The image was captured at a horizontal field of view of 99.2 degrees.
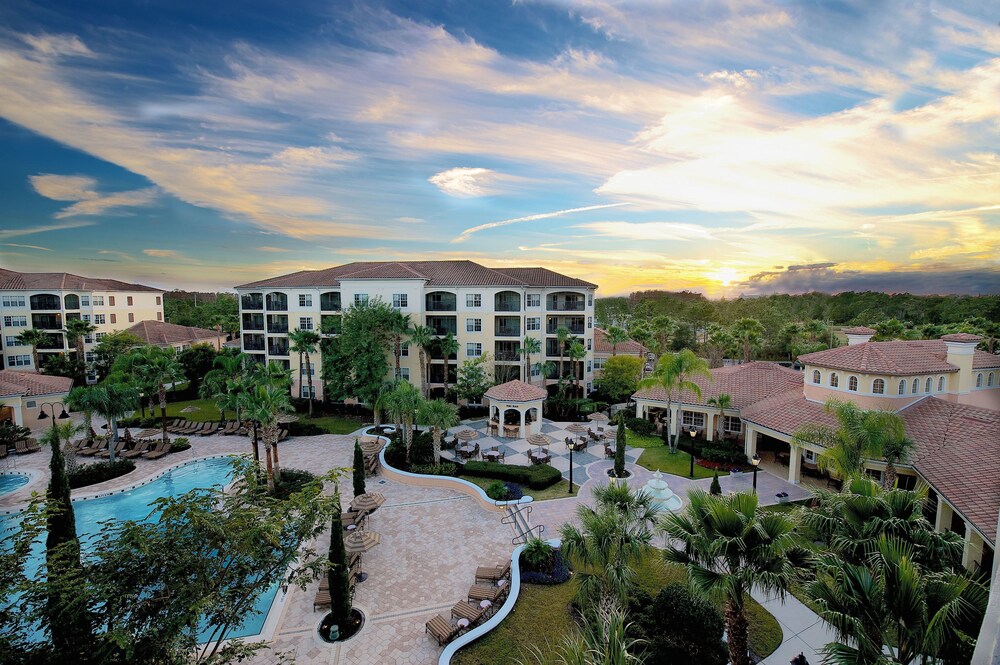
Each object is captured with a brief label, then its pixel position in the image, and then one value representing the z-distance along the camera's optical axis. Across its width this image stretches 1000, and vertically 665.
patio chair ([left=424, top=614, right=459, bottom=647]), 11.73
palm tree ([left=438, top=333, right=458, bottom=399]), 34.31
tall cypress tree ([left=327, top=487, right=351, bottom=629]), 12.50
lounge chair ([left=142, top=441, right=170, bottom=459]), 26.51
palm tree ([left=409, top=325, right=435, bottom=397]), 33.47
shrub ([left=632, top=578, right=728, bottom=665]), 10.53
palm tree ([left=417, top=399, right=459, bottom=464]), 23.34
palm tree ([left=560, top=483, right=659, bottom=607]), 11.37
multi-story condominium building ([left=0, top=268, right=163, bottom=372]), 42.03
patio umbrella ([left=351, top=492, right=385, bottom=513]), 18.78
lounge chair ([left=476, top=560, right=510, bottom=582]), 14.22
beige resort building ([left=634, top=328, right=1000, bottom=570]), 13.04
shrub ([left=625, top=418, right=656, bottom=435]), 29.86
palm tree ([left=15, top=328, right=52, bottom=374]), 39.78
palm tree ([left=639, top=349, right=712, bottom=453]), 25.19
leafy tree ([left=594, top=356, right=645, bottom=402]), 37.66
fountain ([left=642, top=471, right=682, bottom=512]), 16.44
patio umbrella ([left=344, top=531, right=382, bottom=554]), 15.86
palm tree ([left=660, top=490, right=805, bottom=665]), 8.41
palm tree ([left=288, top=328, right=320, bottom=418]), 34.53
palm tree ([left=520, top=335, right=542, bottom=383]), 35.88
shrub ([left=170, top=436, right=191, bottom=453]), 27.81
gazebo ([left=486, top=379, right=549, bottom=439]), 29.58
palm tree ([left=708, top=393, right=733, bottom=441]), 25.33
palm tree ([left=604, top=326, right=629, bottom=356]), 42.59
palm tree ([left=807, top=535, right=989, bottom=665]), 6.29
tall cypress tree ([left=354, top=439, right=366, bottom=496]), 19.94
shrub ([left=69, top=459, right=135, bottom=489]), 22.77
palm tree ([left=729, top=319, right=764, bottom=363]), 41.36
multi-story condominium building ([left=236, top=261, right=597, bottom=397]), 36.84
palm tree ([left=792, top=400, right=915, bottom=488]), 15.91
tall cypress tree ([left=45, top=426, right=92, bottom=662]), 6.52
